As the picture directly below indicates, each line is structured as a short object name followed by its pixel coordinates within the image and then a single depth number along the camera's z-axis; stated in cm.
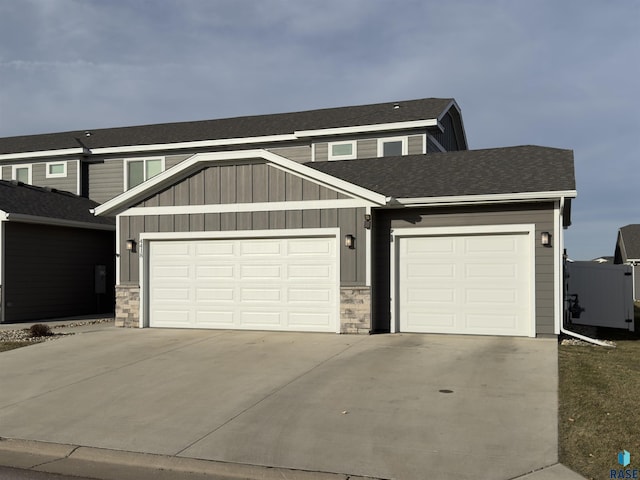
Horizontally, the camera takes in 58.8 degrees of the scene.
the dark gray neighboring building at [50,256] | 1606
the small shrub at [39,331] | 1326
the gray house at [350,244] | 1208
